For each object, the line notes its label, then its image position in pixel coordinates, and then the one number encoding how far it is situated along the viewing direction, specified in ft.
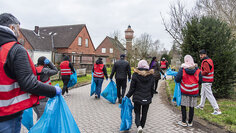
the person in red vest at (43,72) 13.09
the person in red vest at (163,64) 51.39
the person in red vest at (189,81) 15.48
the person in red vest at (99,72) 26.50
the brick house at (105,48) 163.94
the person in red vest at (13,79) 6.07
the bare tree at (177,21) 40.34
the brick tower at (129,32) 159.05
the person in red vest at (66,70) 26.30
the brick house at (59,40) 88.63
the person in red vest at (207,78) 19.15
